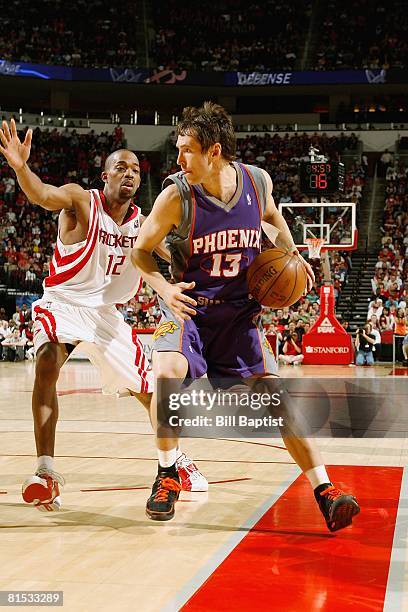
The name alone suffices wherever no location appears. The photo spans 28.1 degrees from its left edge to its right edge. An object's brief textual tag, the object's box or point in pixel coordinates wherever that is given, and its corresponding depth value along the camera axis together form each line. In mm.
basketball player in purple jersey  3900
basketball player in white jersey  4355
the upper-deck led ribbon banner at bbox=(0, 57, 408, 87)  28719
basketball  3865
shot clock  16562
